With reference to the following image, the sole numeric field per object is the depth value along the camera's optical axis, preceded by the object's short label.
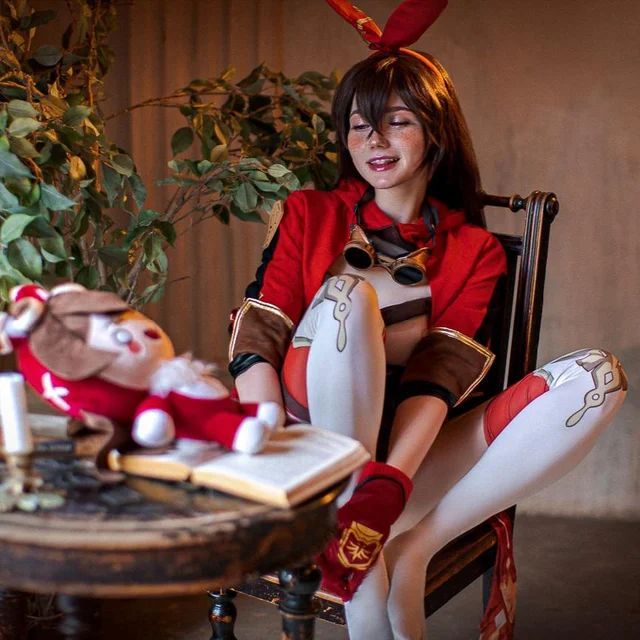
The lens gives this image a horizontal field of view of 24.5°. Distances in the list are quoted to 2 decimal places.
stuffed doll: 1.58
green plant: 2.08
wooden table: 1.44
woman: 2.05
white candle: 1.58
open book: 1.53
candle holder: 1.49
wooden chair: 2.28
